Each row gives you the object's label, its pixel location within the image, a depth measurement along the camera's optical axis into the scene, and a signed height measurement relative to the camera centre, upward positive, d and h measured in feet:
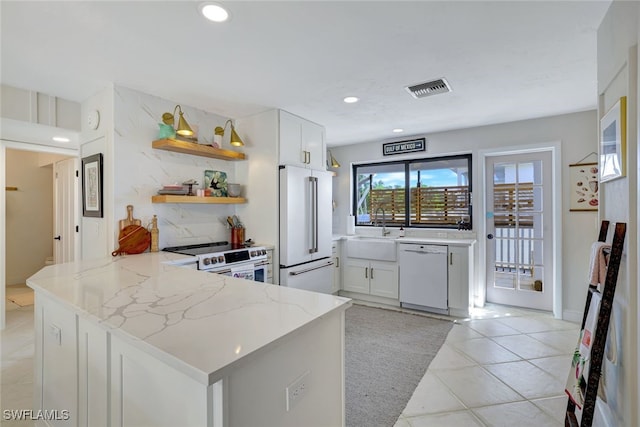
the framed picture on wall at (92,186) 9.16 +0.88
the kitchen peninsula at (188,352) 2.77 -1.54
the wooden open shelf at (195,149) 9.34 +2.11
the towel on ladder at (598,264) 5.45 -1.00
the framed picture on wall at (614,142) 4.94 +1.18
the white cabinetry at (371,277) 13.58 -3.07
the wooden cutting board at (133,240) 8.64 -0.78
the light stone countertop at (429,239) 12.30 -1.28
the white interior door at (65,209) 13.91 +0.24
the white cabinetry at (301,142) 11.27 +2.77
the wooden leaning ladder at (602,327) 4.83 -1.91
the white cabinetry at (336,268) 14.56 -2.74
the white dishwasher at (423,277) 12.38 -2.76
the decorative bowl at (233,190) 11.66 +0.87
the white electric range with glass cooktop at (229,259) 8.66 -1.41
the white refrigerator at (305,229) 11.00 -0.66
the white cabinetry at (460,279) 11.93 -2.71
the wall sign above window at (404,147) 14.69 +3.18
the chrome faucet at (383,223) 15.47 -0.63
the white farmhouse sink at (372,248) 13.60 -1.70
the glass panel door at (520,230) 12.51 -0.86
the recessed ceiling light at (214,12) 5.41 +3.67
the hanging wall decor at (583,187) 11.16 +0.83
